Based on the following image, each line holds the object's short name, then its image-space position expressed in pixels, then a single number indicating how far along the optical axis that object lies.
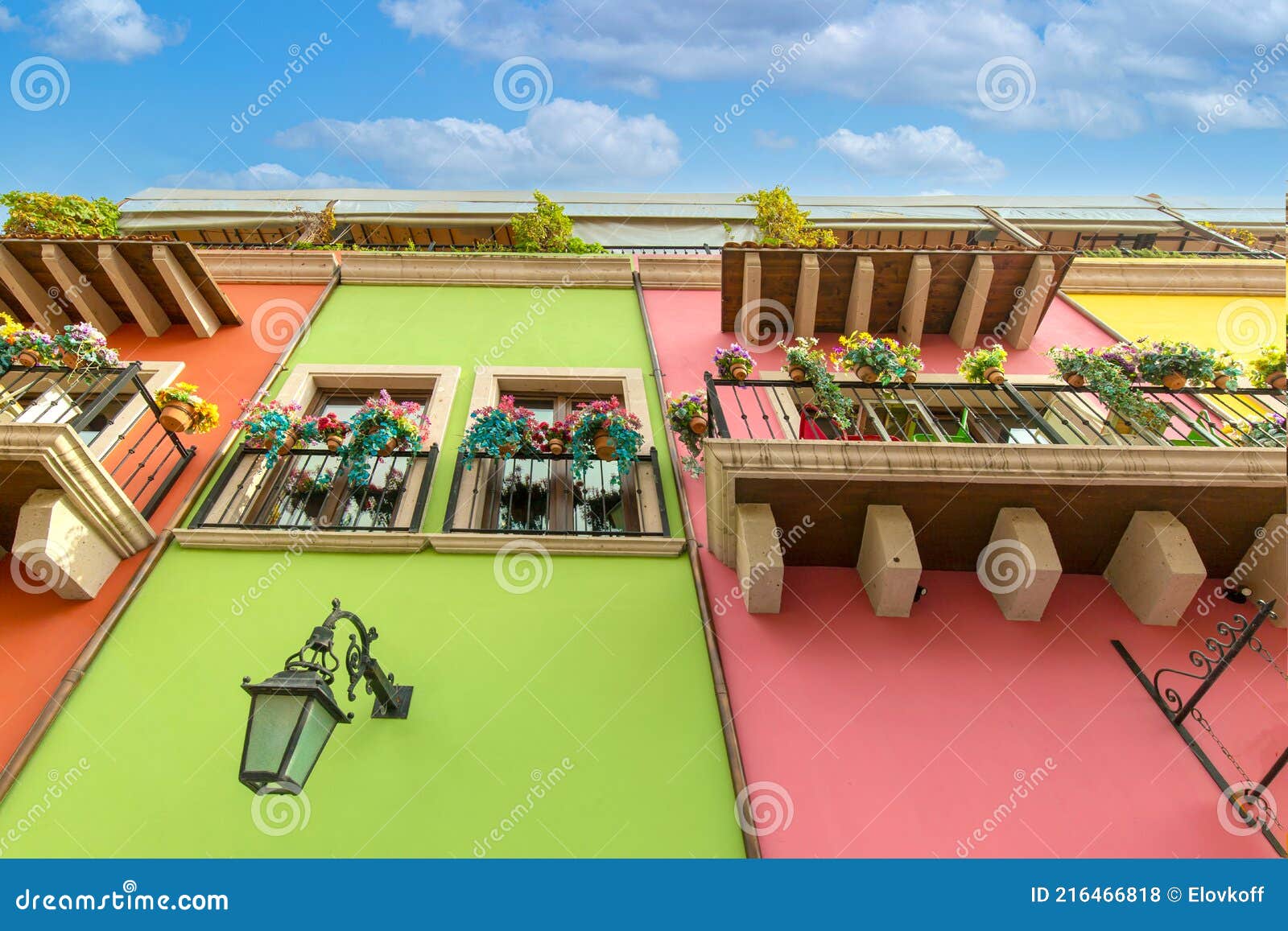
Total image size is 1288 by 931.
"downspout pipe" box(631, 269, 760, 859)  4.51
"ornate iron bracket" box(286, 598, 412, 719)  3.82
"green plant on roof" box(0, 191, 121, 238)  10.91
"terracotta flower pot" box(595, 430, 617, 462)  6.87
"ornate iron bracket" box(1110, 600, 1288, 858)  4.57
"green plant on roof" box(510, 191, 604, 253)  12.06
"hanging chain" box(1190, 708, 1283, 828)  4.62
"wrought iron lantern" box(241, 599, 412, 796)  3.39
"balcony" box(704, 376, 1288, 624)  5.33
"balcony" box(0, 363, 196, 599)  5.33
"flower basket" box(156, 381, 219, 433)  6.77
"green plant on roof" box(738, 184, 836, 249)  12.89
